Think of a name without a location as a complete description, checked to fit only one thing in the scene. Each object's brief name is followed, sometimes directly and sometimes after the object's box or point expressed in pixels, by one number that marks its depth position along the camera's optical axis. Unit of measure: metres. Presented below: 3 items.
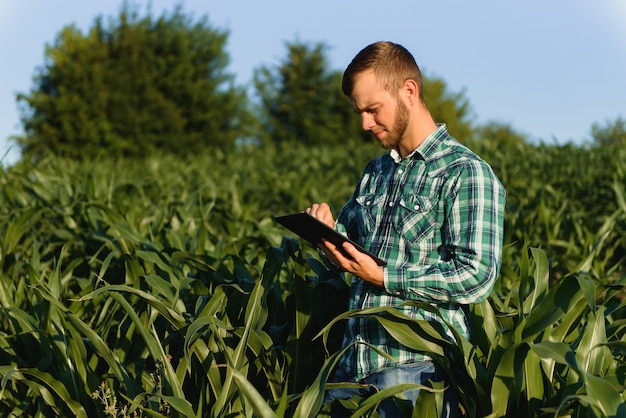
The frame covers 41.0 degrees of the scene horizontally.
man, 2.57
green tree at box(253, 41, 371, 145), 34.78
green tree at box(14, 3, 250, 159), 28.72
